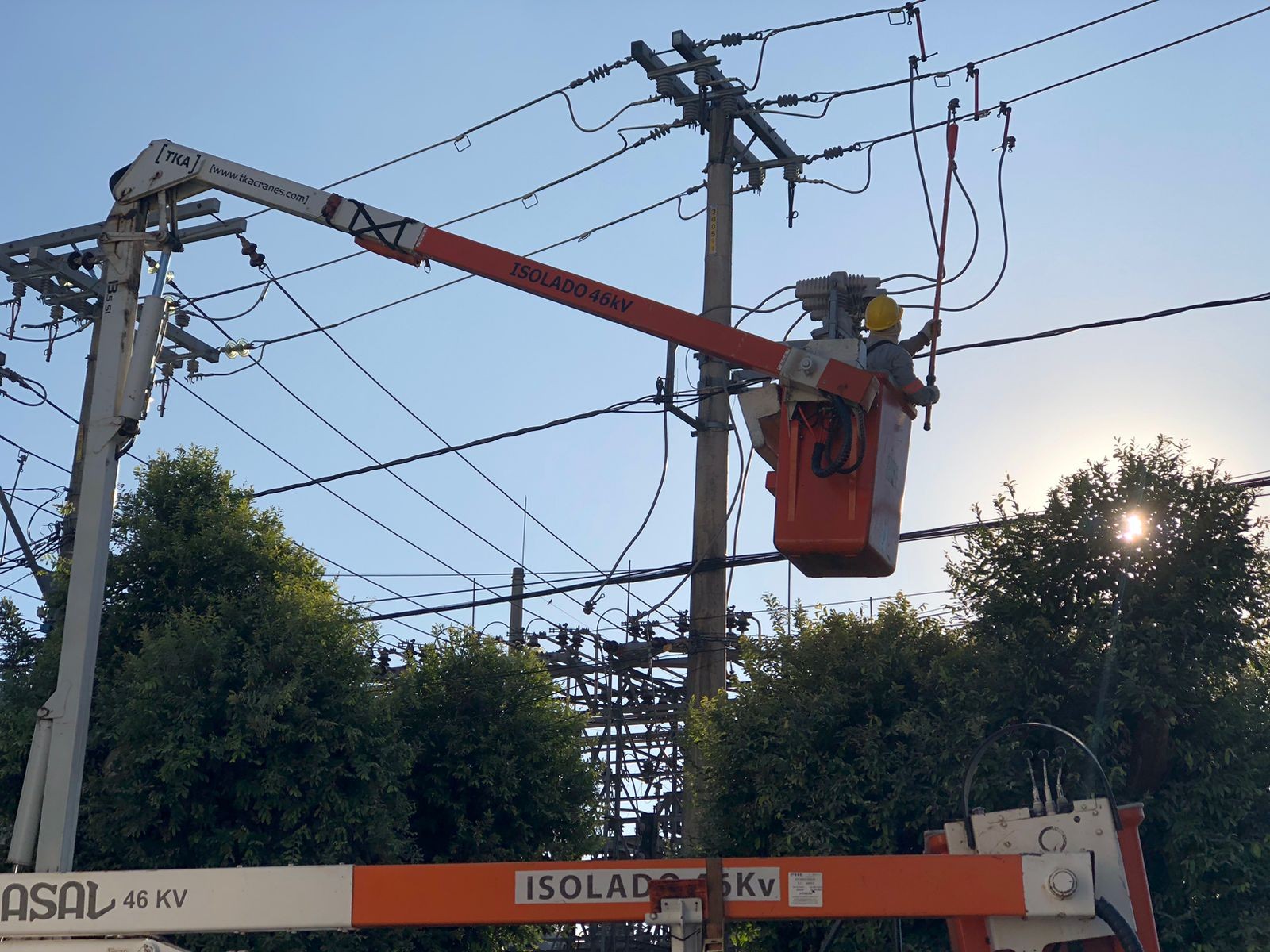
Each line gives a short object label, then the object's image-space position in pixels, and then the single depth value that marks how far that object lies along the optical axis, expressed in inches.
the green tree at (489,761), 666.2
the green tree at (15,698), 577.0
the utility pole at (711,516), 620.7
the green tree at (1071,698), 477.4
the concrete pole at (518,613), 1035.3
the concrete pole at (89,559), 313.6
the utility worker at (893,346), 327.9
